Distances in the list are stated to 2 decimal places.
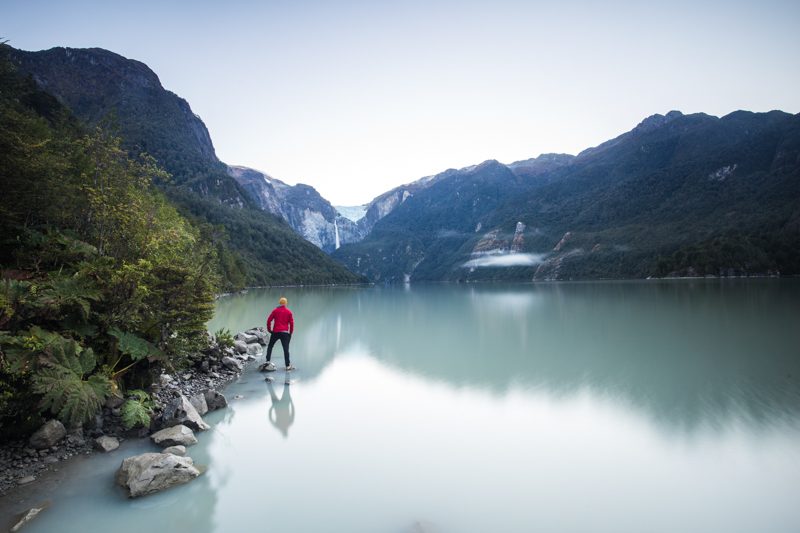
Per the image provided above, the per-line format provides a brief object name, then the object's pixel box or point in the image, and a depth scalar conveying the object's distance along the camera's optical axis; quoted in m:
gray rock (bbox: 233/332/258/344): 16.44
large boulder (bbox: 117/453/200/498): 5.24
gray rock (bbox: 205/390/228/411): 8.80
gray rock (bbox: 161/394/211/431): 7.43
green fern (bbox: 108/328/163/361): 7.76
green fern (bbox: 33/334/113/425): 5.88
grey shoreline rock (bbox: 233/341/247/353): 14.49
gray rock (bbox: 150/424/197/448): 6.73
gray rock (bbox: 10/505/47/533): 4.48
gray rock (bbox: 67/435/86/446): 6.62
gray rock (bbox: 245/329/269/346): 17.38
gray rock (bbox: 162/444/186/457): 6.24
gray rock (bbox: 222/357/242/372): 12.37
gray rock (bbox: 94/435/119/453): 6.55
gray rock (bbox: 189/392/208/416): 8.36
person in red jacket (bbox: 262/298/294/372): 12.66
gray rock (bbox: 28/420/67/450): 6.27
